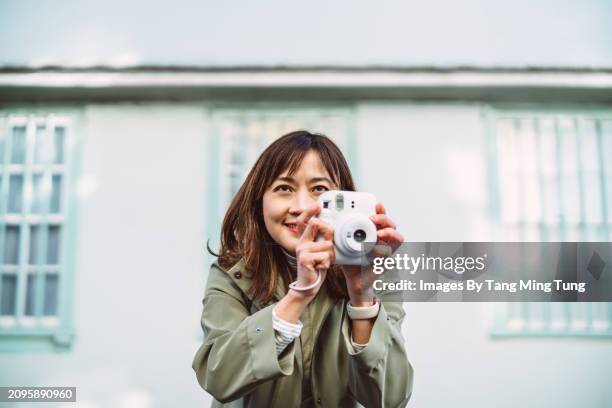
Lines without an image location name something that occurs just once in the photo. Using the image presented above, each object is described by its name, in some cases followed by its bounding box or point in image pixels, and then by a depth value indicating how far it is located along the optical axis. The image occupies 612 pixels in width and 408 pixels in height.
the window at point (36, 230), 3.74
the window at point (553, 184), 3.81
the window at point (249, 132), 3.81
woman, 1.24
